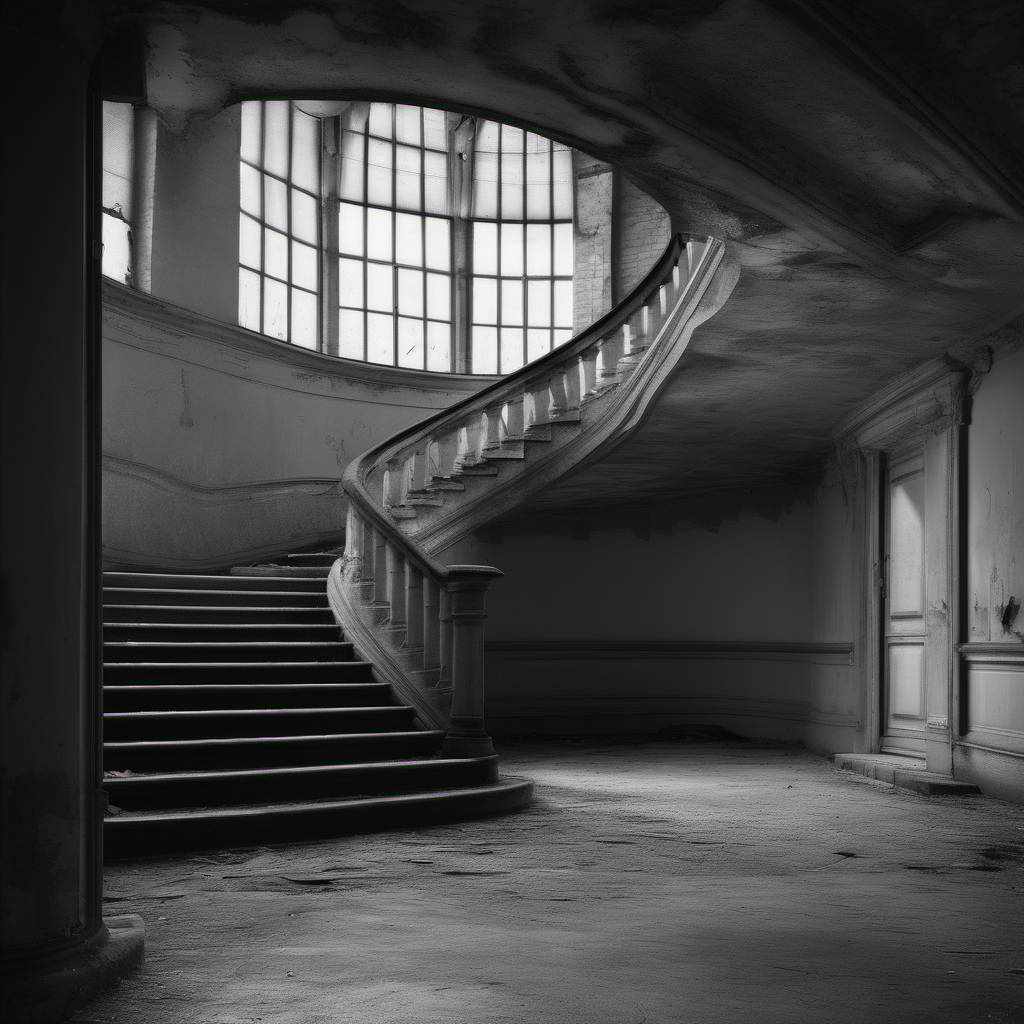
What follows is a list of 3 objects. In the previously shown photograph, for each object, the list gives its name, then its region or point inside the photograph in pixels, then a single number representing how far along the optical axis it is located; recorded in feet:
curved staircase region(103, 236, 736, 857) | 17.80
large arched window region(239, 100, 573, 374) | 38.40
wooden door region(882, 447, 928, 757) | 26.86
